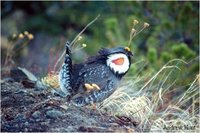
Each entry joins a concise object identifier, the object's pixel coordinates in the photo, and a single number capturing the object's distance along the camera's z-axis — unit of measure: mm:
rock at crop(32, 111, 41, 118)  11475
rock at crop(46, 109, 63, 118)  11500
